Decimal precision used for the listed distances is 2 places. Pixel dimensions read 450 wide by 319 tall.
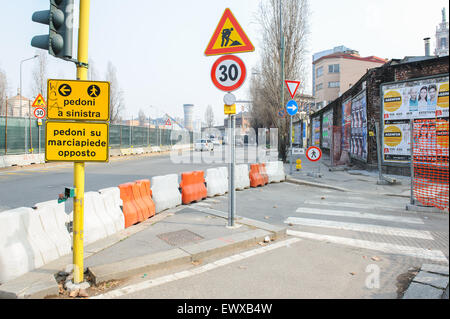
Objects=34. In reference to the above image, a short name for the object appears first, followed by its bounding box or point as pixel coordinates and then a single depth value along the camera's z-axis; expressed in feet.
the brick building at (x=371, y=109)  41.50
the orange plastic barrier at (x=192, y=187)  27.99
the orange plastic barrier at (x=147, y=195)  22.86
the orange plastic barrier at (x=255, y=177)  38.21
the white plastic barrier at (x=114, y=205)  18.99
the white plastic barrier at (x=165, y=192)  24.53
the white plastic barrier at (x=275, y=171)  41.24
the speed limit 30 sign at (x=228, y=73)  19.22
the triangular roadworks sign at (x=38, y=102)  61.16
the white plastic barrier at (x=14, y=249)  12.43
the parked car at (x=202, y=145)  119.89
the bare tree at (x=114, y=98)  153.07
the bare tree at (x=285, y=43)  72.54
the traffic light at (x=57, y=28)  11.92
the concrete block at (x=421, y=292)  11.59
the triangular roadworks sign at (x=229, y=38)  18.89
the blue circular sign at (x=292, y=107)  47.21
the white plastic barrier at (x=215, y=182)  31.37
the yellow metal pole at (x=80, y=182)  12.28
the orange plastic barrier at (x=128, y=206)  20.49
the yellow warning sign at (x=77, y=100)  11.98
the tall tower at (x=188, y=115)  304.01
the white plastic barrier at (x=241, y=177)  35.50
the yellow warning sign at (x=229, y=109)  20.06
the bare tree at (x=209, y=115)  409.69
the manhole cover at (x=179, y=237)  17.22
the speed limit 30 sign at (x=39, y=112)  63.77
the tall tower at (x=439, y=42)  337.11
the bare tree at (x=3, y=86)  179.98
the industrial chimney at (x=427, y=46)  65.57
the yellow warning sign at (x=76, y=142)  12.07
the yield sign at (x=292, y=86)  44.19
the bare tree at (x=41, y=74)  156.15
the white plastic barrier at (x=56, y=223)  14.69
